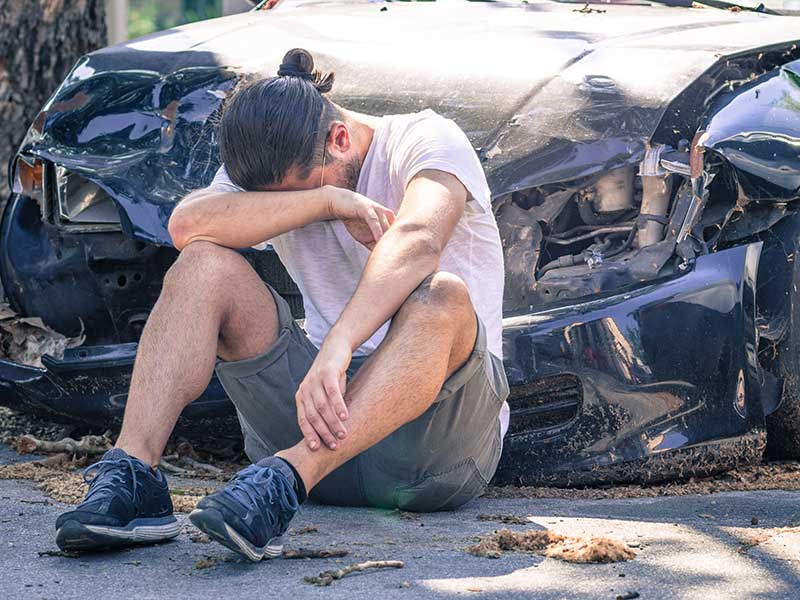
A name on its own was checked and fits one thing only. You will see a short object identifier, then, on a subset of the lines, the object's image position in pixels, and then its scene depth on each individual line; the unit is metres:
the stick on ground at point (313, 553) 4.72
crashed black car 6.17
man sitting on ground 4.74
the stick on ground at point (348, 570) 4.38
